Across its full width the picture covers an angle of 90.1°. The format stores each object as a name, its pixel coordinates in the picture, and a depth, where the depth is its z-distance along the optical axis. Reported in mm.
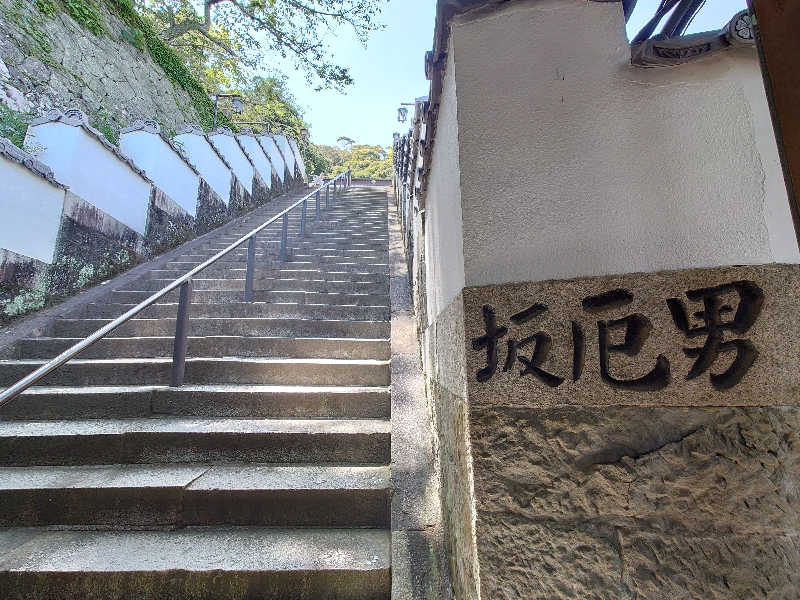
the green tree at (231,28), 11008
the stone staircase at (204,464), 1706
